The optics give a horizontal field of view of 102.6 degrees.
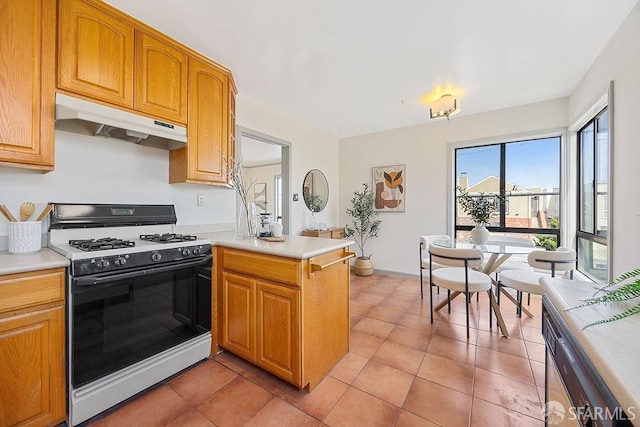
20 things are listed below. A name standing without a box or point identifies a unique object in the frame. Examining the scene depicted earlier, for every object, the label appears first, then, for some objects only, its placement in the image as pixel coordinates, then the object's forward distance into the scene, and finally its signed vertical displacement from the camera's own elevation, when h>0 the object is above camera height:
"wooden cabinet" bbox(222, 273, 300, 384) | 1.60 -0.75
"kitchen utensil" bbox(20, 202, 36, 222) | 1.57 +0.01
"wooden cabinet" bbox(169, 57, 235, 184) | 2.19 +0.75
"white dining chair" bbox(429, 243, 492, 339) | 2.25 -0.59
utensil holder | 1.49 -0.15
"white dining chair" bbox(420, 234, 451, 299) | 3.20 -0.35
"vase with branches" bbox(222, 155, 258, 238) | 2.30 +0.06
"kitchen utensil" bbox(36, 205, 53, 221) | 1.64 +0.00
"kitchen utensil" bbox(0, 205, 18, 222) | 1.51 -0.01
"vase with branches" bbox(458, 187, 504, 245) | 2.67 +0.00
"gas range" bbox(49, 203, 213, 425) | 1.38 -0.56
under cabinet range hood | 1.55 +0.60
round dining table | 2.40 -0.34
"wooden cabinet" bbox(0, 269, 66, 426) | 1.20 -0.68
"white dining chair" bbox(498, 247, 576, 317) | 2.22 -0.46
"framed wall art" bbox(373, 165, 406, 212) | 4.34 +0.45
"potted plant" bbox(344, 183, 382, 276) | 4.43 -0.17
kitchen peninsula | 1.59 -0.62
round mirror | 4.18 +0.40
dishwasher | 0.49 -0.41
